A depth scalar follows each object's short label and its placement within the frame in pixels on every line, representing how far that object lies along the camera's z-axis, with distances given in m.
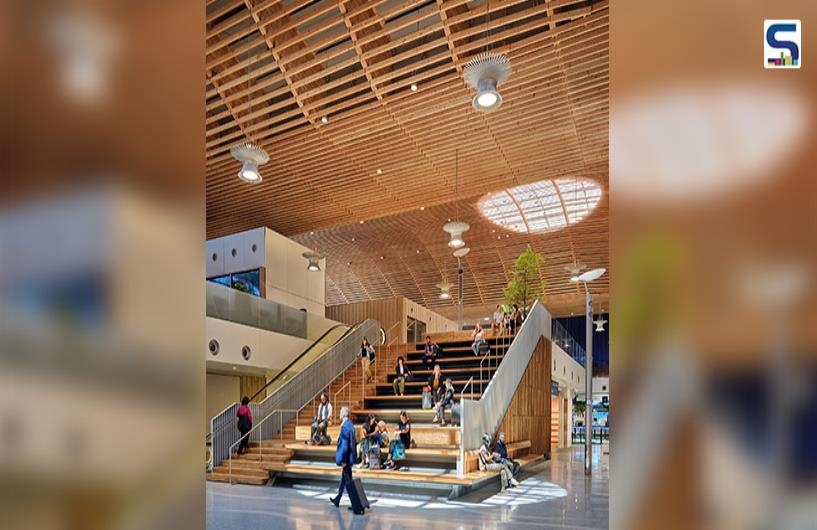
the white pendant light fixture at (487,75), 7.70
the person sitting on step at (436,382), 12.00
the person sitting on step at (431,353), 14.25
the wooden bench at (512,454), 9.30
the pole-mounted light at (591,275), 10.13
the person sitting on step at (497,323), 16.05
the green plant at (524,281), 18.08
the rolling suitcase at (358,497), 7.30
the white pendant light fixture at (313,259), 17.58
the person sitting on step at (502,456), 9.65
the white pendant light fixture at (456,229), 15.01
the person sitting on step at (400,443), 9.53
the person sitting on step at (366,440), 9.66
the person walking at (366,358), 14.33
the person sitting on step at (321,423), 11.01
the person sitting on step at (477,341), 14.07
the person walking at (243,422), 11.85
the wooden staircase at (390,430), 9.32
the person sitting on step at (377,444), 9.56
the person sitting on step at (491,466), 9.39
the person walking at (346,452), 7.50
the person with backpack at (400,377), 13.12
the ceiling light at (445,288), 26.64
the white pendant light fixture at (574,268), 18.25
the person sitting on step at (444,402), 11.03
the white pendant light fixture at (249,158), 9.91
